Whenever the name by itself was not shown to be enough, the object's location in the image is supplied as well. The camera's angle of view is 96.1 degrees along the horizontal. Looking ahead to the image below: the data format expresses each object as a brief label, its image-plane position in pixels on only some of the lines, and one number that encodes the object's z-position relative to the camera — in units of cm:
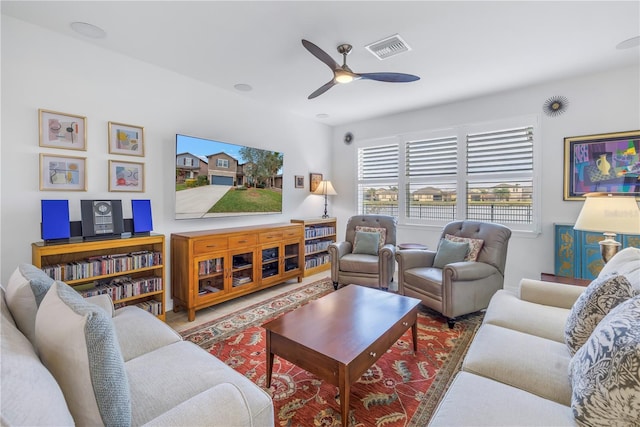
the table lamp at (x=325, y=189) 476
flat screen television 315
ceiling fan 221
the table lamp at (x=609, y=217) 195
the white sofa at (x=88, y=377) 66
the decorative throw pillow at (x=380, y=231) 388
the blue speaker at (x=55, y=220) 218
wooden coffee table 148
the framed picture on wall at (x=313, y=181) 496
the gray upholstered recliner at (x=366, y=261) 346
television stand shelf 291
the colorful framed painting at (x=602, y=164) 302
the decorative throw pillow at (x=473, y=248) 297
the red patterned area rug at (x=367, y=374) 164
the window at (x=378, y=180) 478
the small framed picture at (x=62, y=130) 234
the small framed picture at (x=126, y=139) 269
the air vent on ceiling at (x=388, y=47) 245
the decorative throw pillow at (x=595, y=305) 126
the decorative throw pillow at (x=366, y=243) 384
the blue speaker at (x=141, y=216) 269
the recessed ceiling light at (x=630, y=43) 248
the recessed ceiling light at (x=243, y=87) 346
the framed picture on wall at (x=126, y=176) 270
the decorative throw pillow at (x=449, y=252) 300
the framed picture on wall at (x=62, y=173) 234
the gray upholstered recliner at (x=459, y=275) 265
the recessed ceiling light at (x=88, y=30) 227
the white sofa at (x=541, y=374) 87
